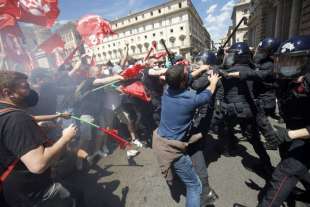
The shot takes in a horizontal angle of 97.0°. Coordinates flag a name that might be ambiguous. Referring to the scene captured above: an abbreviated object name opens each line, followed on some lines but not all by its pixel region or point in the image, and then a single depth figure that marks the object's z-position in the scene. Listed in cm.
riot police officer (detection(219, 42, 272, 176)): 233
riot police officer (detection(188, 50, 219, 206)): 196
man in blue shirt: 166
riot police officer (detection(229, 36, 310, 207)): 139
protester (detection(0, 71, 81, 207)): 104
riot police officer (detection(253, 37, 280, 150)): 238
